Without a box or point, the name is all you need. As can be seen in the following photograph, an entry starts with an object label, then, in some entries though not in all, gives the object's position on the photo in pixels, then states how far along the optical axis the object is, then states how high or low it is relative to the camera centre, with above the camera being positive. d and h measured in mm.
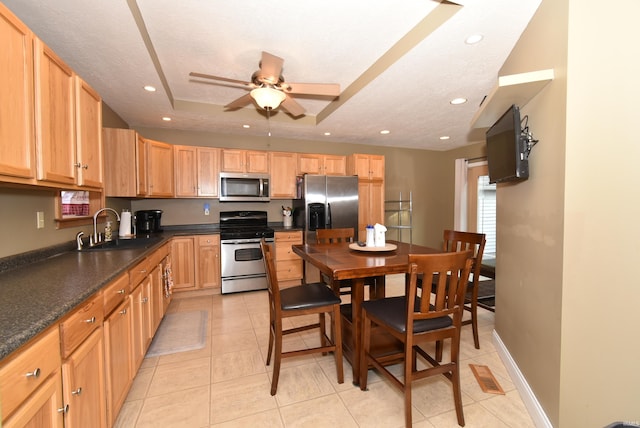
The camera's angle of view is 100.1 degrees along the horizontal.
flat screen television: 1723 +416
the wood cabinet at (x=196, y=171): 3967 +570
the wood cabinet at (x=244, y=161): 4188 +760
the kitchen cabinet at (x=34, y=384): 753 -556
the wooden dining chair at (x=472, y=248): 2350 -391
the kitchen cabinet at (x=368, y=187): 4738 +396
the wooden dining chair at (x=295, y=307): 1845 -702
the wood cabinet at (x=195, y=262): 3742 -768
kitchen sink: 2339 -346
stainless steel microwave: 4137 +339
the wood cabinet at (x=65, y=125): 1427 +521
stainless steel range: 3908 -742
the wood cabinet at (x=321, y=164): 4566 +781
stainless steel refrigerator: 4234 +93
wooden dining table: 1642 -357
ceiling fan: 2189 +1052
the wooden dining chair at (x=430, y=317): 1423 -663
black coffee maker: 3770 -182
